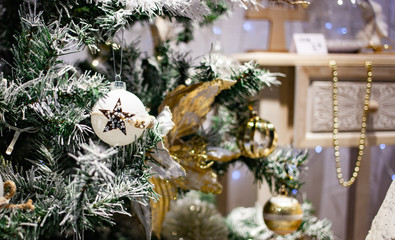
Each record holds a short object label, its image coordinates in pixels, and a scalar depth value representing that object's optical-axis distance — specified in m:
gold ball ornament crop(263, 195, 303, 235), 0.71
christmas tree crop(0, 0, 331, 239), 0.43
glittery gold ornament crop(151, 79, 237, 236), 0.59
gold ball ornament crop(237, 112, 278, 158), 0.69
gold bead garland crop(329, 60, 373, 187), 0.84
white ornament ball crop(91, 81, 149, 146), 0.45
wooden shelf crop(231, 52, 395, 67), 0.84
